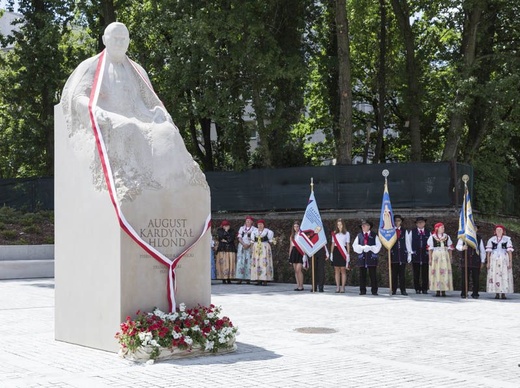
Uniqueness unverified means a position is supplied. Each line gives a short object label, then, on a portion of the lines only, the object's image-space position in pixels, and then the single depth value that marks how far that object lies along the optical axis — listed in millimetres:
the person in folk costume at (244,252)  22609
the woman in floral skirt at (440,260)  18875
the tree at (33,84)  32094
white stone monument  10016
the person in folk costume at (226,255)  23047
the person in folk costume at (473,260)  18859
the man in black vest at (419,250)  19484
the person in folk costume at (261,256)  22203
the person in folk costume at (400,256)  19375
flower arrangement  9422
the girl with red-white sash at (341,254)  19922
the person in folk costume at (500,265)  18281
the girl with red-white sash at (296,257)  20812
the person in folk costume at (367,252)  19297
